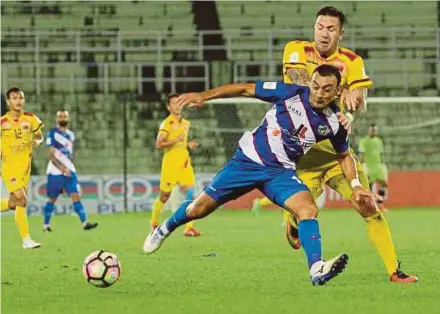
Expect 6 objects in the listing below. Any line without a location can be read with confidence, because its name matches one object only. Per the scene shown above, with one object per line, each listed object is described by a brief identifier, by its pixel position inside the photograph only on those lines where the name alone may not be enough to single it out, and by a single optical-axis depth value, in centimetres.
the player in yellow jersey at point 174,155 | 3259
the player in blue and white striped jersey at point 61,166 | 3625
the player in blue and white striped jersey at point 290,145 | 1622
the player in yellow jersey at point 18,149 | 2752
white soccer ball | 1670
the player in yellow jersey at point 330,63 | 1781
